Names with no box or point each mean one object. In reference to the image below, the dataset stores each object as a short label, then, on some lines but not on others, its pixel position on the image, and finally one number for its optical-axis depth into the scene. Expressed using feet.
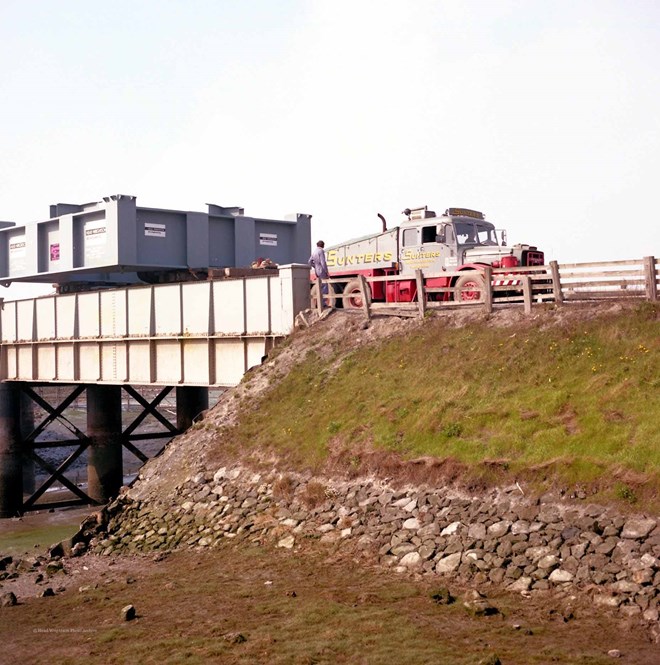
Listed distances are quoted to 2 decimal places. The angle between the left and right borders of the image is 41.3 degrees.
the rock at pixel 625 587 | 40.57
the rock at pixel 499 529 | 47.44
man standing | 85.92
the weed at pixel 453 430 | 57.52
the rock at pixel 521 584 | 43.50
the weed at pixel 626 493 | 45.03
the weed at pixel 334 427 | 65.16
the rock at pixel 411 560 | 48.65
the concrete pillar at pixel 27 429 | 133.90
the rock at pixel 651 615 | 38.65
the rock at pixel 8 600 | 51.90
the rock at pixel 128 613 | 45.42
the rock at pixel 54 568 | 59.47
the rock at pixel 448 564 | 47.06
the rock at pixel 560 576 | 42.96
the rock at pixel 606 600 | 40.27
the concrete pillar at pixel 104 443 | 110.93
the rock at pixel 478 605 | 41.09
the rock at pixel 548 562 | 44.06
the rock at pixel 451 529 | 49.47
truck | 82.17
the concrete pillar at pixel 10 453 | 110.73
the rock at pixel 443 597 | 43.12
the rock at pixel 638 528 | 42.83
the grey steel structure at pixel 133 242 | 106.52
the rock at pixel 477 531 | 48.01
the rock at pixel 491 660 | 35.19
